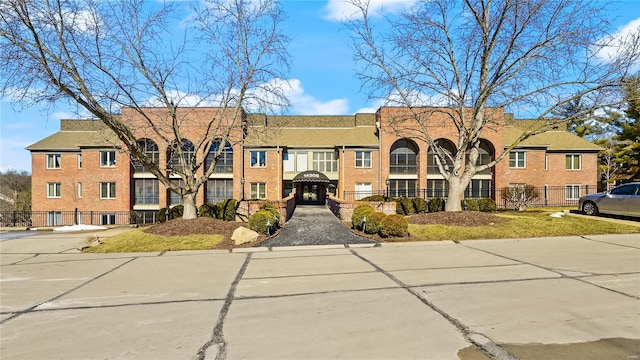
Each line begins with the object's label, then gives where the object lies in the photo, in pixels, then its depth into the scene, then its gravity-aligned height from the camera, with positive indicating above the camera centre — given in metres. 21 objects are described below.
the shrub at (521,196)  24.56 -1.19
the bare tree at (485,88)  14.56 +3.81
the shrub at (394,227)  13.00 -1.69
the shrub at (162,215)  25.62 -2.47
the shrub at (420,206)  26.70 -1.97
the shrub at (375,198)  25.83 -1.37
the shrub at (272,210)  15.43 -1.34
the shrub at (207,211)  21.14 -1.80
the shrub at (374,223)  13.72 -1.66
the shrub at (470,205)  25.50 -1.83
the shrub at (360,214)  15.25 -1.47
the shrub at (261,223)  13.93 -1.64
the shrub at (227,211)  20.38 -1.76
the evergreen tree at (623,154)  34.47 +2.44
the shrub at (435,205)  26.94 -1.93
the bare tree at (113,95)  11.52 +3.24
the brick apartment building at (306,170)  34.09 +0.87
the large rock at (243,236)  12.69 -1.96
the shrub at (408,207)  26.52 -2.04
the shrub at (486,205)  26.03 -1.90
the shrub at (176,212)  23.92 -2.10
